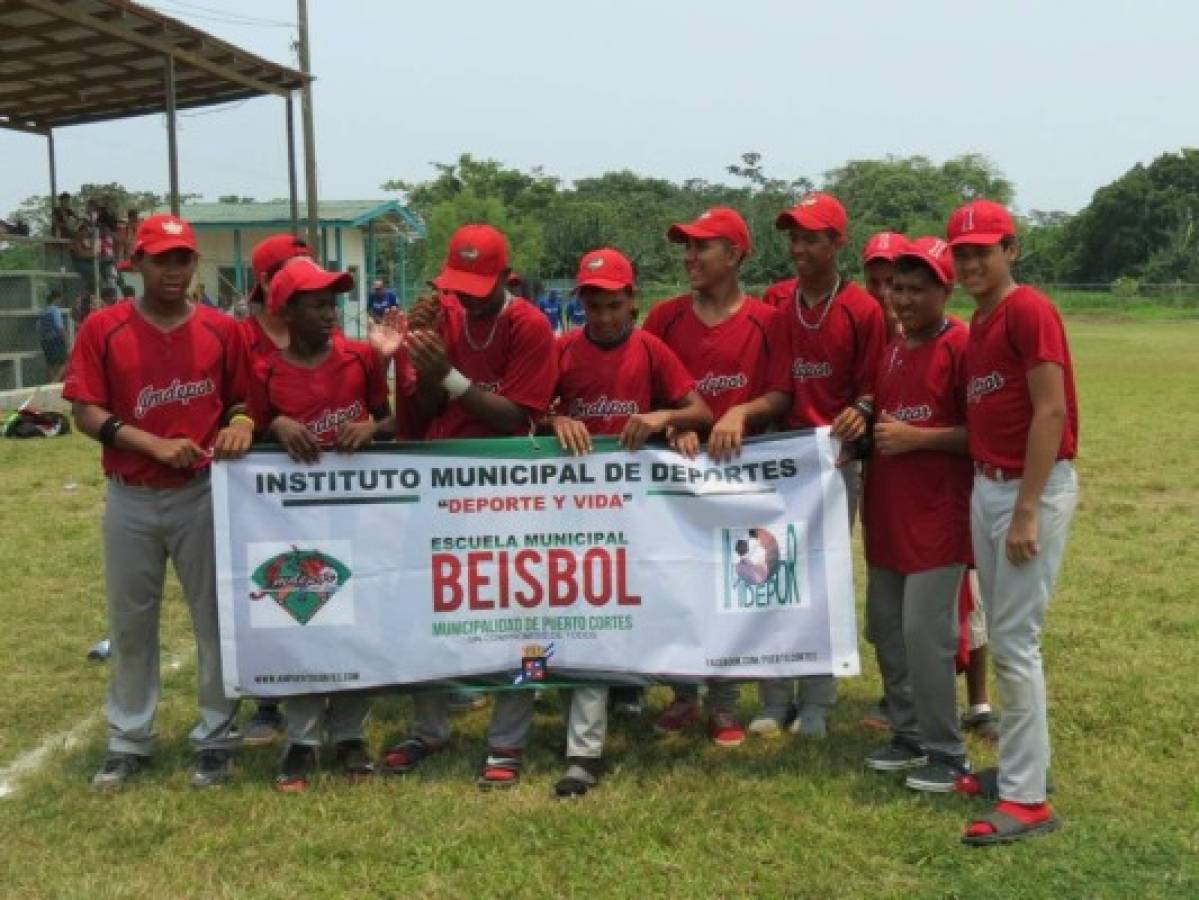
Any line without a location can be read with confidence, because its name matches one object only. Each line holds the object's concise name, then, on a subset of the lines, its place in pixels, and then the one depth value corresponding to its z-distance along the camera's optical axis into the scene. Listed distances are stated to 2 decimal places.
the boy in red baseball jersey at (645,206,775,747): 4.88
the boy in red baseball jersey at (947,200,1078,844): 3.84
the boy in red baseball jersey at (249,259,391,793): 4.46
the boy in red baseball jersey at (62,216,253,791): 4.39
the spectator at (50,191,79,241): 20.30
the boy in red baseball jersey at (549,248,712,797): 4.58
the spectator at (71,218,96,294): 19.75
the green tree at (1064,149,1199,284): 74.31
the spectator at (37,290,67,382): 18.70
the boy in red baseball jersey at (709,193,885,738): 4.81
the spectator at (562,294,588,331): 31.96
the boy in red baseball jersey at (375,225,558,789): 4.50
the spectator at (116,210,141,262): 20.86
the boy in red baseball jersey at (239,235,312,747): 4.99
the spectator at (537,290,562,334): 32.15
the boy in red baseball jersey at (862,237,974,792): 4.32
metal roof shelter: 15.24
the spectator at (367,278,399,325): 28.48
